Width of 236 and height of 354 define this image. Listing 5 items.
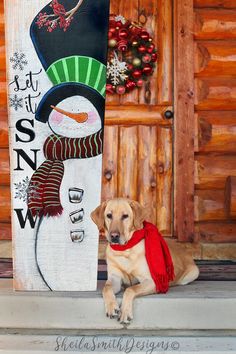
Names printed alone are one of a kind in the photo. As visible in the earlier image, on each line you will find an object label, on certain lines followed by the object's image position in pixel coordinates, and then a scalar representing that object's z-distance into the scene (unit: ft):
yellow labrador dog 12.63
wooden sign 12.78
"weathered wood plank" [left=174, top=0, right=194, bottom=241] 18.38
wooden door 18.67
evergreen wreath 18.29
